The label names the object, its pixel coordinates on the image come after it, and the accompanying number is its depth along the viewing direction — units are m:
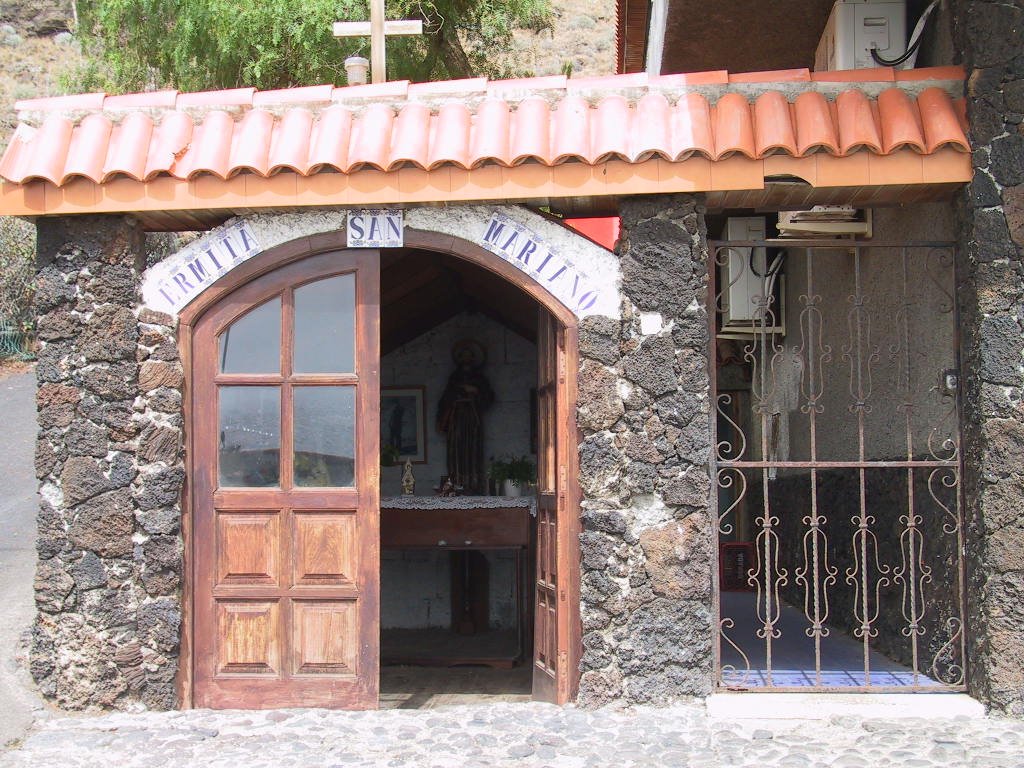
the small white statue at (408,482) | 10.96
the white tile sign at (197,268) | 6.67
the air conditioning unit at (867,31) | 7.61
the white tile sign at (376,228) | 6.63
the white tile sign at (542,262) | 6.51
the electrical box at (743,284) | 9.81
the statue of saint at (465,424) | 11.73
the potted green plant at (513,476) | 10.37
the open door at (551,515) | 6.56
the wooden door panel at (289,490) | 6.60
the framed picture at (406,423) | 12.04
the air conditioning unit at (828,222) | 7.73
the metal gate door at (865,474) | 6.61
